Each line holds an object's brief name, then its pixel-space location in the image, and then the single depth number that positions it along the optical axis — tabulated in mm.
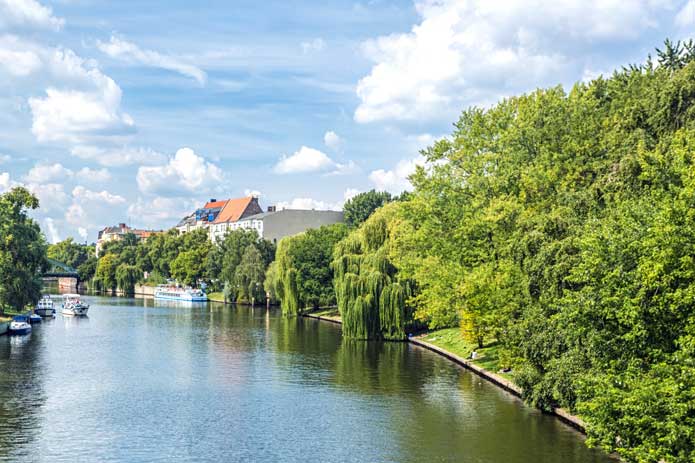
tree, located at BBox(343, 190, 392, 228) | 121562
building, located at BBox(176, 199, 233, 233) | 190500
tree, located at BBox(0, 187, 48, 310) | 68500
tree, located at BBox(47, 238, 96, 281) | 174375
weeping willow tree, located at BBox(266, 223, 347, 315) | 86625
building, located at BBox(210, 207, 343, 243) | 148125
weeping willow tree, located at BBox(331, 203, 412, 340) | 61656
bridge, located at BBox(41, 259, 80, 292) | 172188
